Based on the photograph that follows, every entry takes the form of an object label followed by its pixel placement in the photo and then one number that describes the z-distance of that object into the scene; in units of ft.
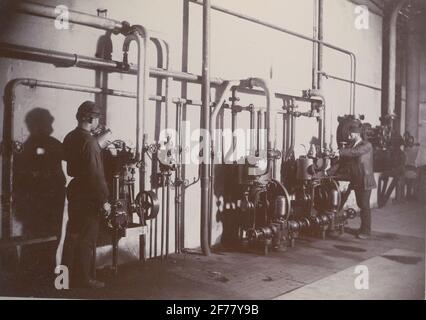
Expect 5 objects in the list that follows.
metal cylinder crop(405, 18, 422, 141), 32.53
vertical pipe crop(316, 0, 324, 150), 25.39
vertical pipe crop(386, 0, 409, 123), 29.84
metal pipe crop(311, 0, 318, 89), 25.29
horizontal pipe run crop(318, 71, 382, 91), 25.86
